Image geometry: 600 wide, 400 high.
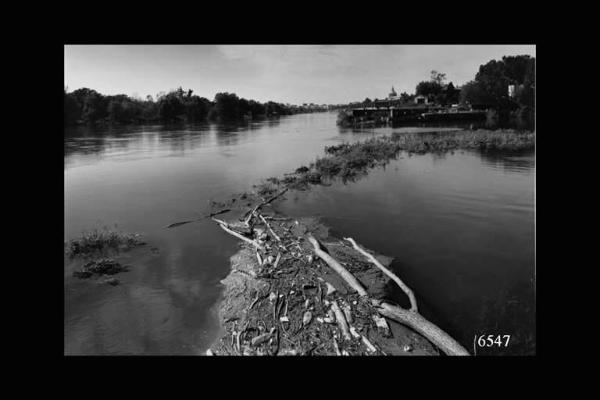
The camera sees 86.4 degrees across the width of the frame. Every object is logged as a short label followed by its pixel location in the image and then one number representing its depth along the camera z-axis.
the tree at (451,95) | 120.75
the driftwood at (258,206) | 13.25
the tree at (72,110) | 82.11
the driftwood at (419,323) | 5.93
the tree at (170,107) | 112.88
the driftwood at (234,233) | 10.43
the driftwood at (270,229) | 10.86
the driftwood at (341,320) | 6.08
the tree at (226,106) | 131.75
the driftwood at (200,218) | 13.20
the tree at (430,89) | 129.25
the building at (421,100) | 121.07
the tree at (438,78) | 144.25
